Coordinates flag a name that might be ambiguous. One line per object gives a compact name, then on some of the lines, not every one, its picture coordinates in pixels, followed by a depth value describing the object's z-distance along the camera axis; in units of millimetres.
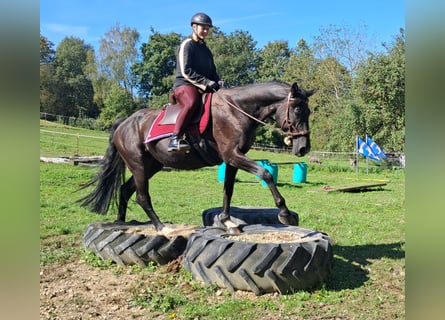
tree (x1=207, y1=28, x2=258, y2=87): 52312
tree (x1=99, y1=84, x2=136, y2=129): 45656
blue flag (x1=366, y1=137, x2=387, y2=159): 22766
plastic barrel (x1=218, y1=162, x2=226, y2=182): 17156
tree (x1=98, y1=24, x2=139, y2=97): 51688
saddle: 5457
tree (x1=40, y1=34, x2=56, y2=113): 48050
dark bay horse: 4973
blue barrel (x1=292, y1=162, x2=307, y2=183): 18781
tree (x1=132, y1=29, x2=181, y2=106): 52188
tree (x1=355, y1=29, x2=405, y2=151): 27188
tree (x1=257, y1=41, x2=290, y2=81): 54219
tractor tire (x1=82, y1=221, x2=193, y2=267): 5477
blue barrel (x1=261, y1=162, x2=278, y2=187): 16203
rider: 5371
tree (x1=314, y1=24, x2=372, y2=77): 36562
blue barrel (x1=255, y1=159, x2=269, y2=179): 16403
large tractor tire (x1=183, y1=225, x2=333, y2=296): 4449
